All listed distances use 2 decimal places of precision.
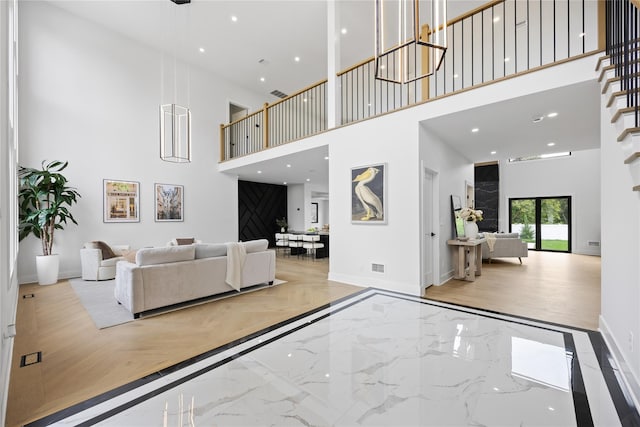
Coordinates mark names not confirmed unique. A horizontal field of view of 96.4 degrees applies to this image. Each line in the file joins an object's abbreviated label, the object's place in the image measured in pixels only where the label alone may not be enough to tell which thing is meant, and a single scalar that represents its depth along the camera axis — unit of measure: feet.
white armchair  17.49
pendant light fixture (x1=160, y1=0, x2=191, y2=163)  24.21
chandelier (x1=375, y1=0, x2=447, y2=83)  6.70
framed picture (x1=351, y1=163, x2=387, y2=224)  15.24
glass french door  30.68
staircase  6.43
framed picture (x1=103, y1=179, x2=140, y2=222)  20.57
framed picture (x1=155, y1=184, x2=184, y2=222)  23.35
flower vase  18.20
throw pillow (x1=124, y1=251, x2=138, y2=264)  16.35
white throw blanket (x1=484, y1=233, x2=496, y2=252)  22.17
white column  17.53
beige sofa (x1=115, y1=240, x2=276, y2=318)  11.24
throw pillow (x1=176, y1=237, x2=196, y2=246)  20.74
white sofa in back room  23.30
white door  15.60
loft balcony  18.31
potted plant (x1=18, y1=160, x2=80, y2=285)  16.22
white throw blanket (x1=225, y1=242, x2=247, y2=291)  13.96
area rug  10.96
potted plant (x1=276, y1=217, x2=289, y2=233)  36.04
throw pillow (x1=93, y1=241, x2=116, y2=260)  18.01
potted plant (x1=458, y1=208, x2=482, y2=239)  18.12
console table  17.11
